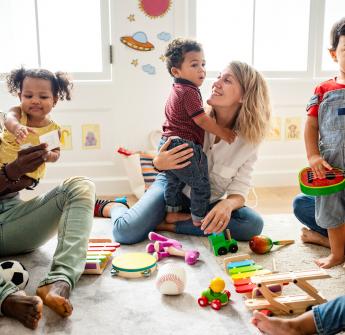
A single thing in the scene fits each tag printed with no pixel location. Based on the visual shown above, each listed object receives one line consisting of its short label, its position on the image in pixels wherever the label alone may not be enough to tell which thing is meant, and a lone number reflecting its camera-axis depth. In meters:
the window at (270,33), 2.97
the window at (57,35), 2.80
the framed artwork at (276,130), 3.10
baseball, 1.43
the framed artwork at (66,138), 2.87
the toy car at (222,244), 1.80
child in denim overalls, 1.62
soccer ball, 1.42
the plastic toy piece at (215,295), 1.38
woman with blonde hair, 1.87
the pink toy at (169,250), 1.72
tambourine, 1.59
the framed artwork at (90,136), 2.90
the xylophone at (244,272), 1.43
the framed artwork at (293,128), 3.12
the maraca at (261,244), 1.81
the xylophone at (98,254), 1.61
